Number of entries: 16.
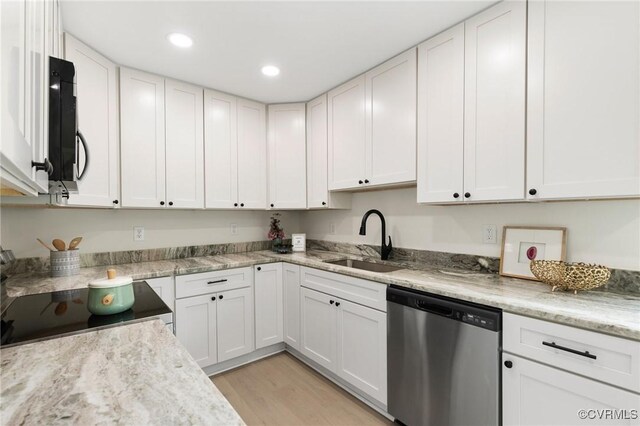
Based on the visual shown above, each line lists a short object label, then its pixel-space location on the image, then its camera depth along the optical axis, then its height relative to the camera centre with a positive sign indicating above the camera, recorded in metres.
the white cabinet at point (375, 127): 2.09 +0.65
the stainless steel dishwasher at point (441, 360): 1.34 -0.76
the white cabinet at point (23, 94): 0.44 +0.22
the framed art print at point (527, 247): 1.62 -0.21
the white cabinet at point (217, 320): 2.26 -0.88
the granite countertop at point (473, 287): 1.10 -0.40
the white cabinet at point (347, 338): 1.89 -0.93
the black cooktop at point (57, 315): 1.03 -0.43
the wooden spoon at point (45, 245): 2.02 -0.25
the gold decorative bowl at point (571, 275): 1.33 -0.30
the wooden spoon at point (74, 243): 2.10 -0.23
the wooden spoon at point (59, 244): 2.02 -0.23
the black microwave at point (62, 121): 0.91 +0.28
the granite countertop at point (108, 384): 0.58 -0.41
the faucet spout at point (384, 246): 2.45 -0.30
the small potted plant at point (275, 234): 3.15 -0.26
